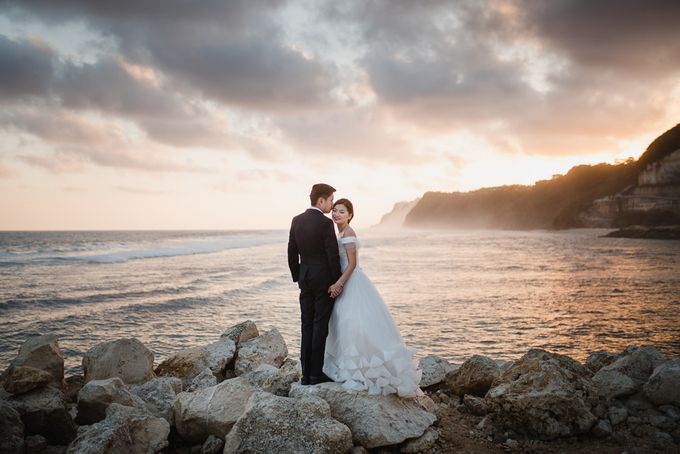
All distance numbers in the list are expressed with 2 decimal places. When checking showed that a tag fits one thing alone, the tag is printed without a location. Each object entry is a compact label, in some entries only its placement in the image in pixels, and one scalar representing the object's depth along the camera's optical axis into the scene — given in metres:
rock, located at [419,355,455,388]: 6.41
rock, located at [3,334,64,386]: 5.57
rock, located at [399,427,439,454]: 4.31
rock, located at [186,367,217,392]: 5.98
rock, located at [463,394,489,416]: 5.38
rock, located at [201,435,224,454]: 4.23
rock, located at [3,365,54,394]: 4.50
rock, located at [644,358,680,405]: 4.93
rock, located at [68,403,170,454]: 3.61
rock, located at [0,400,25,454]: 3.81
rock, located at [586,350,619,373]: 6.80
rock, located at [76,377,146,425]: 4.69
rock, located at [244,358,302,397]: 5.32
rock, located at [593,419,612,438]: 4.55
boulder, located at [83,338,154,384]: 6.24
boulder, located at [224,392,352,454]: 3.75
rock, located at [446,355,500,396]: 5.96
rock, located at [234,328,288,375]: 7.22
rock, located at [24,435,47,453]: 4.06
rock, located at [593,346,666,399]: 5.18
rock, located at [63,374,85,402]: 5.95
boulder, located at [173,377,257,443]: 4.40
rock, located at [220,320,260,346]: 7.91
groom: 4.93
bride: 4.63
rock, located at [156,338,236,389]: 6.84
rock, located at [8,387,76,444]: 4.34
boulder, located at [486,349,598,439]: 4.57
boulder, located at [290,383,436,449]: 4.23
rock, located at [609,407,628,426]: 4.77
